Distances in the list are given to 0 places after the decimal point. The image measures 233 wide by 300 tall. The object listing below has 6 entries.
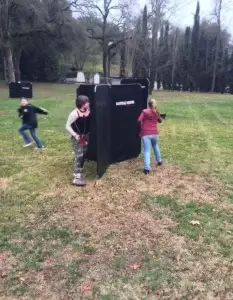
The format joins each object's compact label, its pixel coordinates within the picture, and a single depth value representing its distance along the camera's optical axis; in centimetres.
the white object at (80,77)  5891
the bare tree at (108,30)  4597
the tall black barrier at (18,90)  2619
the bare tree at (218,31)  4858
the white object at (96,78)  5336
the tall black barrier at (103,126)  654
